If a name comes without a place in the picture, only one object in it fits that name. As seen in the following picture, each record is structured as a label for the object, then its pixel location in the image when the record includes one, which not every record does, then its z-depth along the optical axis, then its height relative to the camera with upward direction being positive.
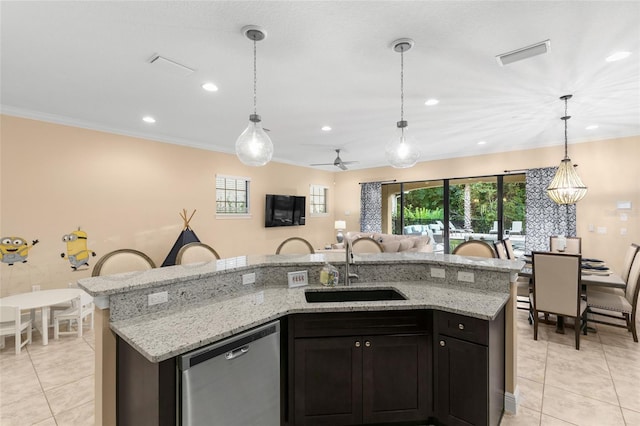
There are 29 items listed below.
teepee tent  5.14 -0.48
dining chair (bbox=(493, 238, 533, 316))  4.01 -1.06
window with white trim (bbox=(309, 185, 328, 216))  8.59 +0.43
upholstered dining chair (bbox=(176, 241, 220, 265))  2.88 -0.42
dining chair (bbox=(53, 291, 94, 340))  3.59 -1.27
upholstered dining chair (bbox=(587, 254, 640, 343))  3.22 -1.03
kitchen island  1.57 -0.61
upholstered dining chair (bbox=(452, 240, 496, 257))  3.47 -0.45
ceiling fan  6.13 +1.08
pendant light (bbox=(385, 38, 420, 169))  2.81 +0.61
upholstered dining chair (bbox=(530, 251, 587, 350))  3.14 -0.84
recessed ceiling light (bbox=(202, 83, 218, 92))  3.15 +1.42
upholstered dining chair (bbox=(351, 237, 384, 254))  3.90 -0.44
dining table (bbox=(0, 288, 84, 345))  3.28 -1.01
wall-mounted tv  7.03 +0.10
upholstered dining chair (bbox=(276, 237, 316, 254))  3.59 -0.42
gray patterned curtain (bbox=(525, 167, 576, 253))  5.39 -0.04
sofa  6.47 -0.68
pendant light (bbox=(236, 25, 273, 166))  2.49 +0.60
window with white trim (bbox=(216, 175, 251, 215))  6.21 +0.43
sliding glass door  6.27 +0.10
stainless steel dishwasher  1.39 -0.89
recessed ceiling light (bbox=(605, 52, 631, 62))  2.50 +1.38
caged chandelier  4.02 +0.39
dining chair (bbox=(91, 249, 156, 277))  2.40 -0.43
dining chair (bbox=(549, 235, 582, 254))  4.62 -0.53
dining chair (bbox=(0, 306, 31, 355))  3.14 -1.24
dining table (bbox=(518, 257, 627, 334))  3.20 -0.77
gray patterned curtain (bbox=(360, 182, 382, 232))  8.31 +0.19
